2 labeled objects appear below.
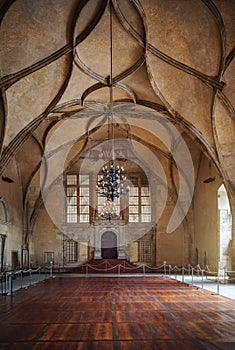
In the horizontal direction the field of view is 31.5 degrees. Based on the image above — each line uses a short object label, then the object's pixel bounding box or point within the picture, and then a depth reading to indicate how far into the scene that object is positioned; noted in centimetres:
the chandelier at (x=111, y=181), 1372
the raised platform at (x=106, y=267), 2125
